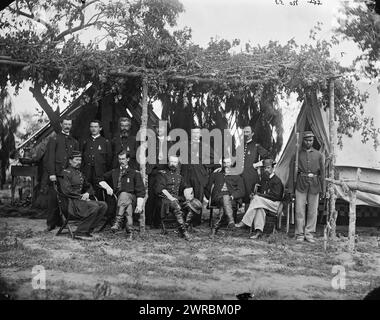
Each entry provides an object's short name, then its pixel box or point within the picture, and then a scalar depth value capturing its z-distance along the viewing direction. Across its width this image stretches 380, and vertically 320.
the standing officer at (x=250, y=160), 8.02
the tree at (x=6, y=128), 7.62
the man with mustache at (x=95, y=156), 7.57
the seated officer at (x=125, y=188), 6.96
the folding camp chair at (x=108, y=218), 7.12
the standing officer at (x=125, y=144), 7.69
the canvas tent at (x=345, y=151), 8.08
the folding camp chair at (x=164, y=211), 7.13
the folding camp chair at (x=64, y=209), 6.62
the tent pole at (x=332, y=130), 7.62
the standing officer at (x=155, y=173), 7.62
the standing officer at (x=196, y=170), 8.00
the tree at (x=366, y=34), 7.12
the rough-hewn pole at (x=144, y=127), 7.39
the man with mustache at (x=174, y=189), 7.07
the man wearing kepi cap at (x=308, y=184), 7.31
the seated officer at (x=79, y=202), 6.64
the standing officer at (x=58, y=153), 7.14
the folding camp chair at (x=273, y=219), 7.53
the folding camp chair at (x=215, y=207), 7.71
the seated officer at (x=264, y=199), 7.36
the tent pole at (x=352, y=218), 6.32
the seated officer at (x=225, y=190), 7.52
